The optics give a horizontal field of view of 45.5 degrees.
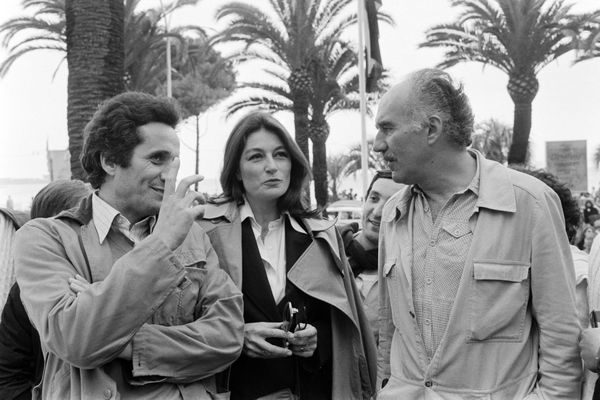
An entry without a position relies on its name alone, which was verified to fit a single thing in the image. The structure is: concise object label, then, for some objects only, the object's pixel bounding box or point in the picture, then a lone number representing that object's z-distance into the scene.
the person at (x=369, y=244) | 4.16
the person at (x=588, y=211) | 14.29
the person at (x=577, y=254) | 2.84
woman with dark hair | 3.26
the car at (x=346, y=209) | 32.05
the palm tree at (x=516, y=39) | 22.06
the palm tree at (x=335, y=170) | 63.50
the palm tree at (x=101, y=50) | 8.98
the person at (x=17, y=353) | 2.95
